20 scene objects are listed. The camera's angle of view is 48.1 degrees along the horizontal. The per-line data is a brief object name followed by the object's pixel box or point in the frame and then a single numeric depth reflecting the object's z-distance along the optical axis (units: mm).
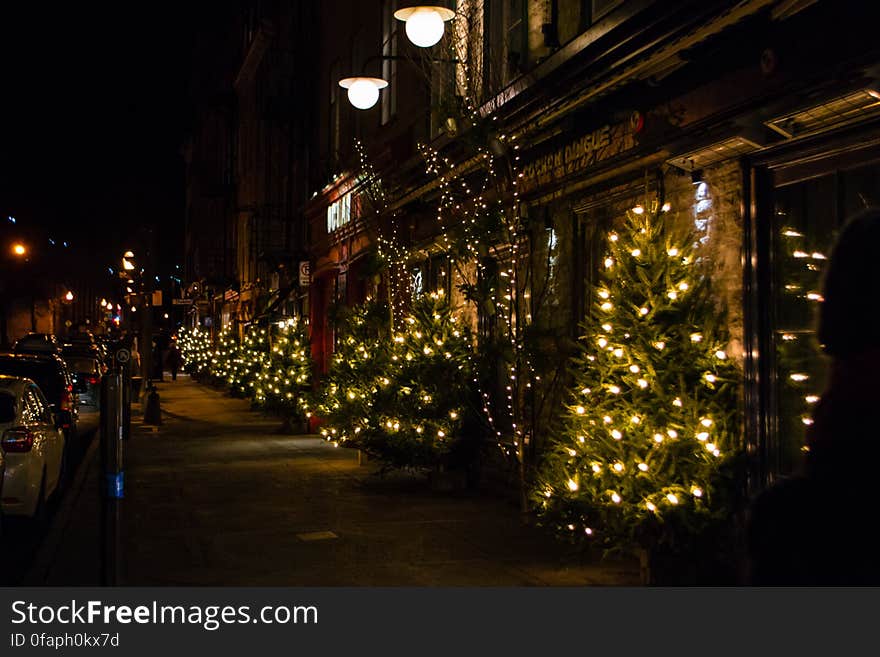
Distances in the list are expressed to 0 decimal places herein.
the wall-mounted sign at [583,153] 9852
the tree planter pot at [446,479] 12555
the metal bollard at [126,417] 18031
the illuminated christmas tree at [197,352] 41822
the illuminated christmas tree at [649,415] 7312
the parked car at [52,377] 15508
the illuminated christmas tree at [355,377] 13344
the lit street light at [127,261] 30031
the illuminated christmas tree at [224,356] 31953
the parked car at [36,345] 27531
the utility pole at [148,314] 23297
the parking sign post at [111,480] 5969
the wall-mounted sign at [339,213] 21969
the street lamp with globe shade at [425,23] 10891
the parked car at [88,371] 27188
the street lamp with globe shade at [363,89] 13680
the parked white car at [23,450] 9664
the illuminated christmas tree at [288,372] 20125
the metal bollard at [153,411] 22172
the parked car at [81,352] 30197
